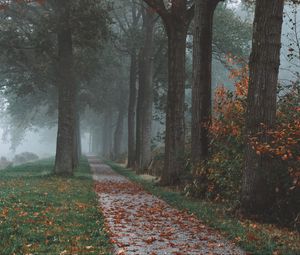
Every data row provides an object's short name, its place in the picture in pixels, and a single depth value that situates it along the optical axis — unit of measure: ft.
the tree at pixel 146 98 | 85.92
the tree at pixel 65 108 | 69.26
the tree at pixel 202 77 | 46.01
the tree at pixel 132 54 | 96.94
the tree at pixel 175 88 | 55.52
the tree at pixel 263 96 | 30.96
